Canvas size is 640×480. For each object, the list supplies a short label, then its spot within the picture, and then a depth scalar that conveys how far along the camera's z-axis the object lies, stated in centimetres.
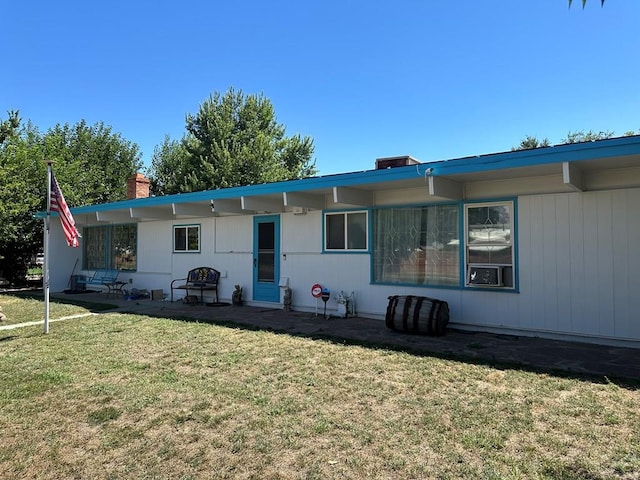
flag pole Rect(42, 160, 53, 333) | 720
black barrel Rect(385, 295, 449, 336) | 679
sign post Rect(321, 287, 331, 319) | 875
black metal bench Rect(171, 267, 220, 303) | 1098
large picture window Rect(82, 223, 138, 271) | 1339
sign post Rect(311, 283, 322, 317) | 885
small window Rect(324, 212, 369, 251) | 865
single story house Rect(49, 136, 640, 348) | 603
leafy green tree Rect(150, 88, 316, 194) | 2873
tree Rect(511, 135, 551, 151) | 3471
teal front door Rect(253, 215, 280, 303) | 1001
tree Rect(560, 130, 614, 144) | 3169
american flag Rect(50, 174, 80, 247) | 737
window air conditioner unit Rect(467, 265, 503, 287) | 694
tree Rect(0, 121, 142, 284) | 1559
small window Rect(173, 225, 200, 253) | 1166
